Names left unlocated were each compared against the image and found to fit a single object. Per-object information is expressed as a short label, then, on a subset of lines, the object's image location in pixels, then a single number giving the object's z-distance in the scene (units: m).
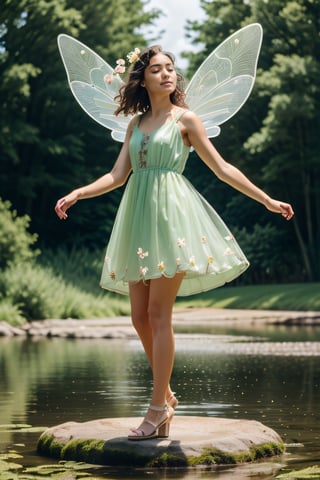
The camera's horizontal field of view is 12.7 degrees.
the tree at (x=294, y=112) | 41.25
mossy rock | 7.18
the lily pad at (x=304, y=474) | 6.57
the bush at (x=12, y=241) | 30.95
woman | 7.50
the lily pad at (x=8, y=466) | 7.02
